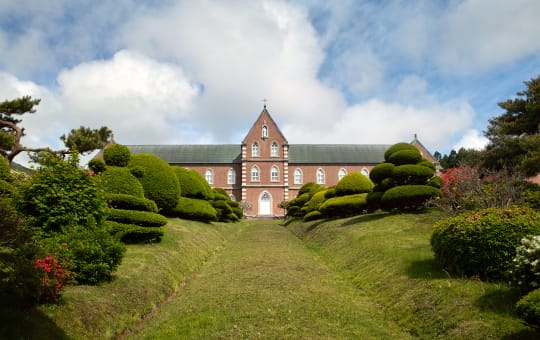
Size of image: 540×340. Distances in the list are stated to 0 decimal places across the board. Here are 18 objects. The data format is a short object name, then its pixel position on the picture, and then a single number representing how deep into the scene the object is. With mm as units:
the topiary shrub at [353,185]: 25062
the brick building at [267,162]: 48562
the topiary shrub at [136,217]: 12656
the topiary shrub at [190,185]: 23536
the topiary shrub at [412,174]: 18938
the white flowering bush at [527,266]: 5833
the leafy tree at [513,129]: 20250
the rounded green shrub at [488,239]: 7242
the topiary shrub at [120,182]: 13555
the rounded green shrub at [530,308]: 4679
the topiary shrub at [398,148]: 20594
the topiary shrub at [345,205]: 23172
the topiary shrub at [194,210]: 21441
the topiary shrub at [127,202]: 13000
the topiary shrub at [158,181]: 17797
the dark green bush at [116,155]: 14652
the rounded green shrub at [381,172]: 19781
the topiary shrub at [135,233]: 12328
